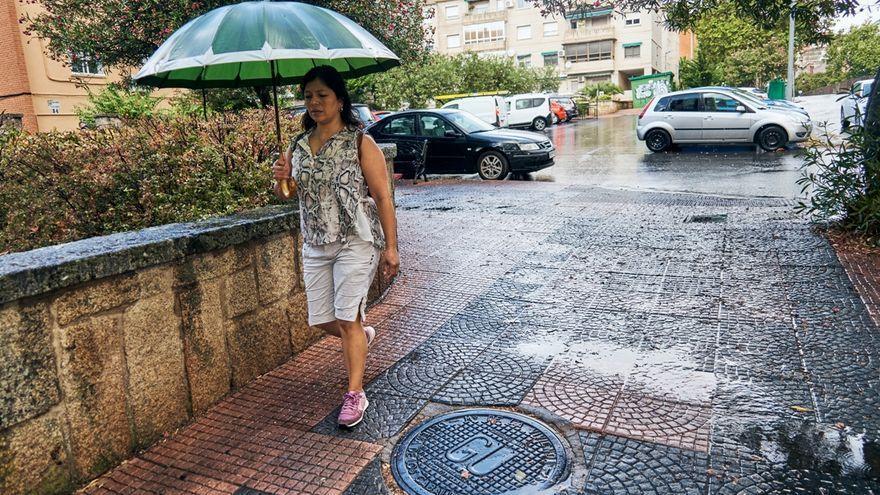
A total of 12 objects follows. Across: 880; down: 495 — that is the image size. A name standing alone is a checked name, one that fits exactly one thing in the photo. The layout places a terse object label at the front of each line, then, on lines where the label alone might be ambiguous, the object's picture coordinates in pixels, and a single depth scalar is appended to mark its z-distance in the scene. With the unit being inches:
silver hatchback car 629.0
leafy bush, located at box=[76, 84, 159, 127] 372.5
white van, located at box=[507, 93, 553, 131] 1337.4
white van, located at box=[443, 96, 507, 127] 1045.2
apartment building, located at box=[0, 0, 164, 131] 848.9
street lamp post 1244.1
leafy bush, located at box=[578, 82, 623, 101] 2100.1
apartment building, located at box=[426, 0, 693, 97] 2456.9
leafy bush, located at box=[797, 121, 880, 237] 248.1
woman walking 128.4
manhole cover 111.8
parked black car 518.6
